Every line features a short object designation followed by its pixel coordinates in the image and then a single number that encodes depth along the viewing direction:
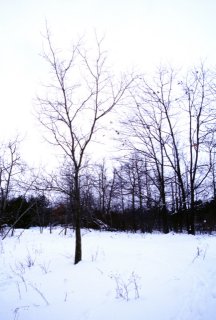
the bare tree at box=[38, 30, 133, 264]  9.89
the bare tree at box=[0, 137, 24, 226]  23.48
